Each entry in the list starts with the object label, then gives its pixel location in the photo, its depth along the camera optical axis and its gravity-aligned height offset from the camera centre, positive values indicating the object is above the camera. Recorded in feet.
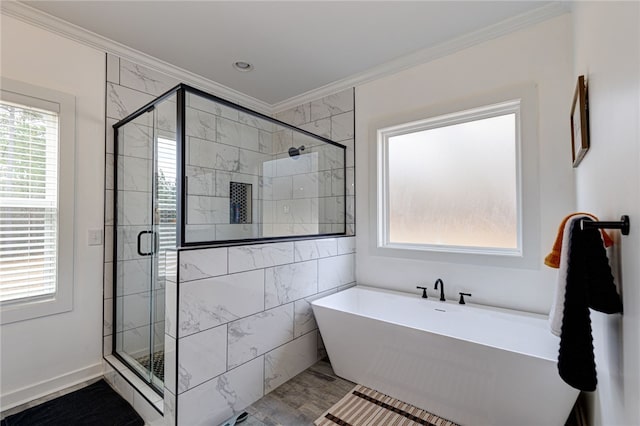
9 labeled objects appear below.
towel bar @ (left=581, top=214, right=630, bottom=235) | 2.53 -0.07
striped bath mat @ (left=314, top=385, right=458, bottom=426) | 5.96 -4.16
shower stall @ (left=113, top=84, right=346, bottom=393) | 6.03 +0.55
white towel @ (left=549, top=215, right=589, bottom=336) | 3.29 -0.76
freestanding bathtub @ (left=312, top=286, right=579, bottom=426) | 5.01 -2.79
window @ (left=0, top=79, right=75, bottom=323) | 6.54 +0.37
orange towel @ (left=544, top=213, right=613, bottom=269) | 3.78 -0.49
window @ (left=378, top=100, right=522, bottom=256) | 7.69 +1.00
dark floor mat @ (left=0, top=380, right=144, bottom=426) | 6.07 -4.23
